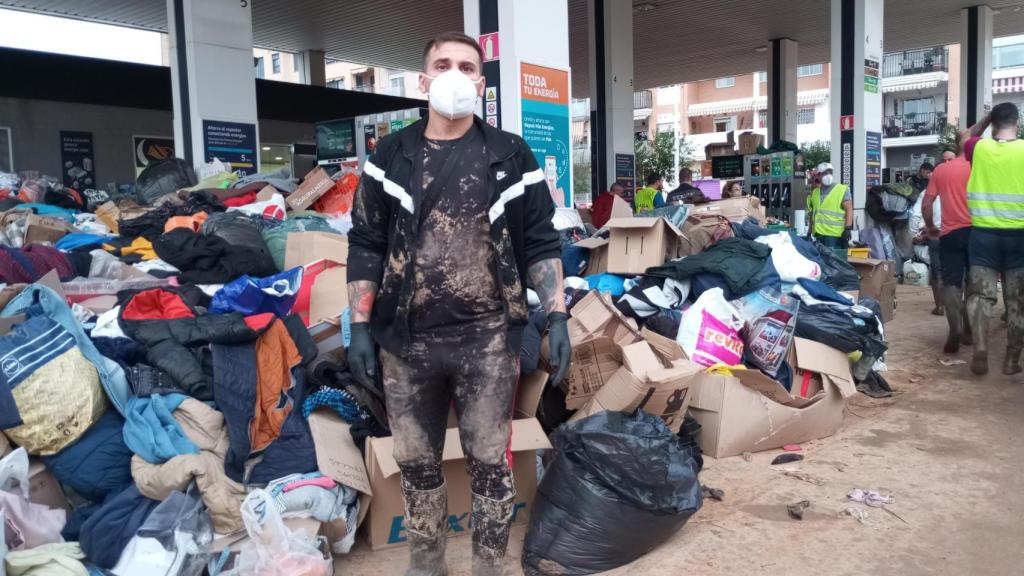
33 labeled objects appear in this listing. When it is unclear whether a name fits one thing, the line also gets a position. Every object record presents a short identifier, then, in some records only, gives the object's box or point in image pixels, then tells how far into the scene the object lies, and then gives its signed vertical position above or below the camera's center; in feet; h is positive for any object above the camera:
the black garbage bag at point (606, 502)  9.46 -3.59
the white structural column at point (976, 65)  53.88 +9.09
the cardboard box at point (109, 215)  21.81 +0.26
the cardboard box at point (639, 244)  17.04 -0.80
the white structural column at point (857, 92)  36.50 +5.08
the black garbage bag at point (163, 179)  25.30 +1.42
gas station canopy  49.96 +13.32
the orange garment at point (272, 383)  11.02 -2.39
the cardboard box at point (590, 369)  12.88 -2.64
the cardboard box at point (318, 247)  15.02 -0.58
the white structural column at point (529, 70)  20.40 +3.76
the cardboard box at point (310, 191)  21.39 +0.74
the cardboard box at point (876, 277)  22.04 -2.18
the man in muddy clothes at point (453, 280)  7.68 -0.67
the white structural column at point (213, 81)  31.30 +5.70
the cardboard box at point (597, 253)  18.10 -1.03
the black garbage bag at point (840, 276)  18.63 -1.79
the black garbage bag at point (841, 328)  15.33 -2.49
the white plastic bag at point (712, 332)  14.55 -2.37
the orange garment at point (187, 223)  18.25 -0.02
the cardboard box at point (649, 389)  11.62 -2.72
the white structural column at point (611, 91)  45.21 +6.89
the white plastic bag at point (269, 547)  8.65 -3.69
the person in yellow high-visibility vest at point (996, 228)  17.29 -0.71
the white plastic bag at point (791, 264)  16.78 -1.33
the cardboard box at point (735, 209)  20.48 -0.11
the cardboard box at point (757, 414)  13.29 -3.69
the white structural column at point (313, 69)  63.21 +12.01
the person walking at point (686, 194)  25.22 +0.43
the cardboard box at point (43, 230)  18.66 -0.11
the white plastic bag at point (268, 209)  19.66 +0.27
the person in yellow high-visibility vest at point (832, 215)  31.40 -0.54
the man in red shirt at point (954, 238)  19.67 -1.01
